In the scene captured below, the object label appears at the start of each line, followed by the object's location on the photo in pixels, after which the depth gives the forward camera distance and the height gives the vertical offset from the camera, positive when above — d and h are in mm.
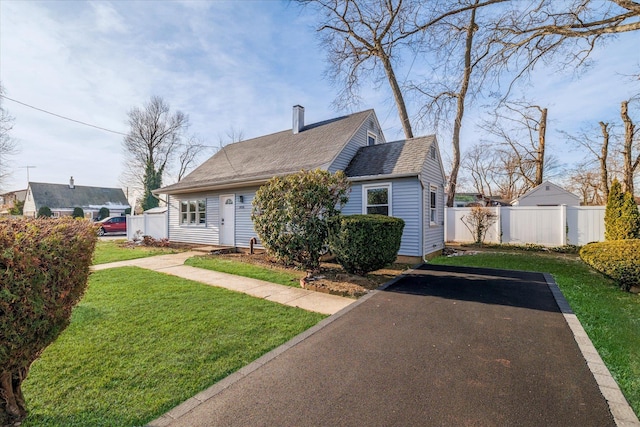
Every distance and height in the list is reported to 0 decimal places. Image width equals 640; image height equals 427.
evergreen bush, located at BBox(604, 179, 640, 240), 7844 -21
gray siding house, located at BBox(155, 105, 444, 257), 9195 +1281
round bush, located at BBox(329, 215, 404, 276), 6379 -632
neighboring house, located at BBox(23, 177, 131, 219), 35844 +1808
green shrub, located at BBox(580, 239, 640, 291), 5535 -935
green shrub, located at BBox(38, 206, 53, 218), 29456 +122
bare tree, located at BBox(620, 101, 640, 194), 15531 +3863
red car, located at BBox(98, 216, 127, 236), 22384 -1007
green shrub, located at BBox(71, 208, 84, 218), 30878 +38
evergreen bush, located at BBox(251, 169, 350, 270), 7020 +15
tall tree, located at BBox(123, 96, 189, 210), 29234 +7871
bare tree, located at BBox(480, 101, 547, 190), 18875 +5883
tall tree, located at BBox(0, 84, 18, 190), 18938 +4854
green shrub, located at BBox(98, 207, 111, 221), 35228 -65
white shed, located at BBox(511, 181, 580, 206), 18500 +1277
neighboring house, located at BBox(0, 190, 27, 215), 44225 +2535
